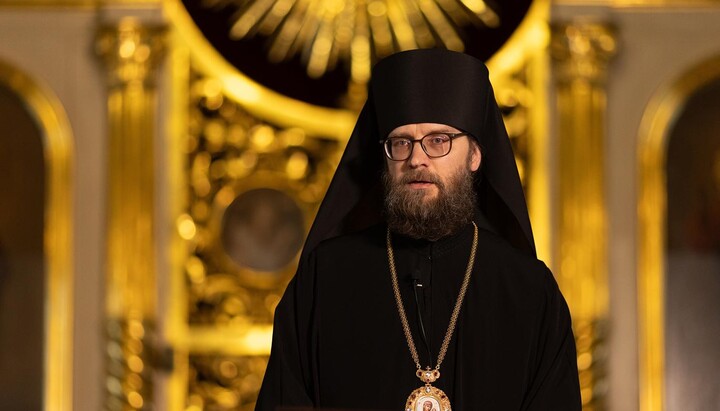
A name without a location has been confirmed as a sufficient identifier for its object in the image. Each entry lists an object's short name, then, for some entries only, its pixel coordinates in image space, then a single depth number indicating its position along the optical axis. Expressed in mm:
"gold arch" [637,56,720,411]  13793
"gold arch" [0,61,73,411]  13885
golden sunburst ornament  14161
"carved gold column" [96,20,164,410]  13685
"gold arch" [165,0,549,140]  14199
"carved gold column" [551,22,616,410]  13616
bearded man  7660
